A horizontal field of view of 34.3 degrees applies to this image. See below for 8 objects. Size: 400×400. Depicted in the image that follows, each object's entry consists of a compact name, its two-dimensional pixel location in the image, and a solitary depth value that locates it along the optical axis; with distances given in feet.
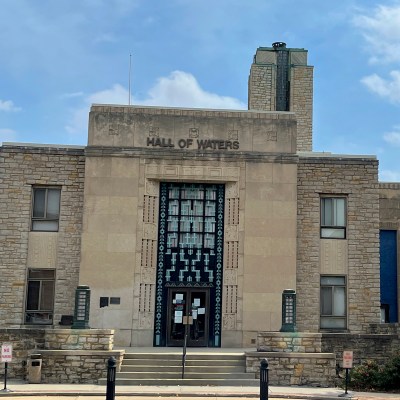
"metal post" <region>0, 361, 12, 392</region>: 55.73
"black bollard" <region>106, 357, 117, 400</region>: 46.42
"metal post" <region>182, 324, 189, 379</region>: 62.03
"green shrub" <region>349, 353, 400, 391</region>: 60.59
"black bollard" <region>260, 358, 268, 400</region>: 46.62
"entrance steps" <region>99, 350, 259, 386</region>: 60.95
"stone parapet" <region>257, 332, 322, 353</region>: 64.49
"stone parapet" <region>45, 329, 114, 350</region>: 63.31
